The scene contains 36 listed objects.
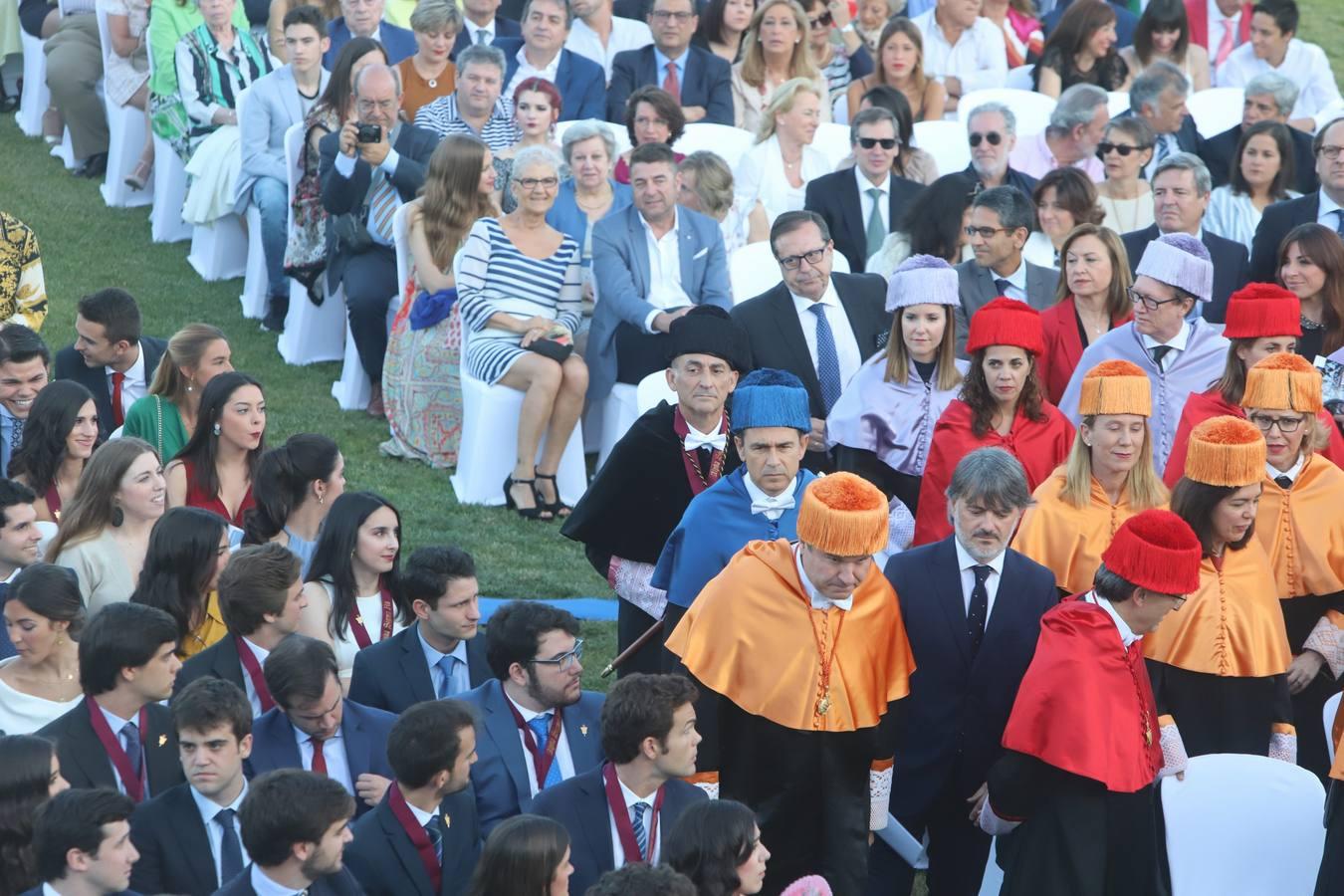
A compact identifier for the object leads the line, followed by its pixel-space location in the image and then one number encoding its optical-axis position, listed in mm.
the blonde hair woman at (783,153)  19906
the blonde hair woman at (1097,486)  11656
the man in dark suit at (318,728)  10516
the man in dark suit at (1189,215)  17125
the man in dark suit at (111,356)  15445
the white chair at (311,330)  21391
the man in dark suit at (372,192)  19750
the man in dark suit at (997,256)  15867
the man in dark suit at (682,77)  22406
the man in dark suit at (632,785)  9820
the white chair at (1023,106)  22969
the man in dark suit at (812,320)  15227
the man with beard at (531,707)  10836
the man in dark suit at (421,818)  9797
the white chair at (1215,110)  24387
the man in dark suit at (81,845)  8656
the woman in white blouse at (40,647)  10914
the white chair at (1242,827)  10578
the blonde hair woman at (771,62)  21531
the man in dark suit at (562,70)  22219
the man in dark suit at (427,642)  11656
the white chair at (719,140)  21406
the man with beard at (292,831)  8844
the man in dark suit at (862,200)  18875
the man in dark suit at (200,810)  9750
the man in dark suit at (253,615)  11305
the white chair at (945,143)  22219
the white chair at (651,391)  16734
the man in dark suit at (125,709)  10312
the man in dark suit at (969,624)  10664
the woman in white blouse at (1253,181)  18969
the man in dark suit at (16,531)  12250
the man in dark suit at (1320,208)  17812
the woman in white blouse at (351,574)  12211
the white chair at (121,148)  25234
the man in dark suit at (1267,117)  21297
